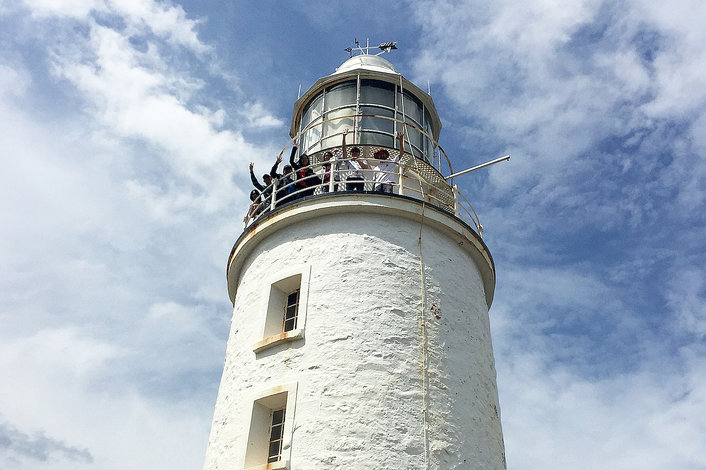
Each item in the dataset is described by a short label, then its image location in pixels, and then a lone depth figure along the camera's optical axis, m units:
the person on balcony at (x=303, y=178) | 13.97
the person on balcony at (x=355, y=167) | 14.65
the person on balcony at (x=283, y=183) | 14.45
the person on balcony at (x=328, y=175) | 13.79
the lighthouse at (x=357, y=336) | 10.43
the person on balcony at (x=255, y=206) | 15.09
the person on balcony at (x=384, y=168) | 14.74
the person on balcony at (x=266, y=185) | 15.07
